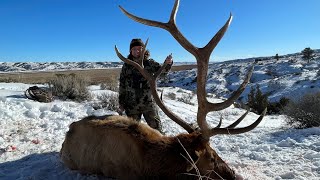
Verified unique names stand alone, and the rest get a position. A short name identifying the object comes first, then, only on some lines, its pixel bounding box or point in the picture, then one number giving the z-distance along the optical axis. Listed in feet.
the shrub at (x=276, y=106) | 33.68
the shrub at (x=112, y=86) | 28.19
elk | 8.09
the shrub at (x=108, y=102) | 20.25
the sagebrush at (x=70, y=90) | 21.68
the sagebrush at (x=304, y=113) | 18.37
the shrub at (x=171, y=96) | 31.19
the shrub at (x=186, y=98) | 30.96
